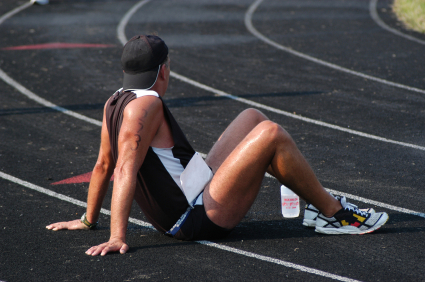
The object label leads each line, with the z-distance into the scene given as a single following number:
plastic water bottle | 8.98
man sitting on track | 7.21
